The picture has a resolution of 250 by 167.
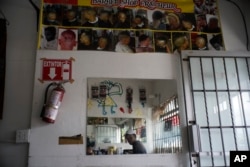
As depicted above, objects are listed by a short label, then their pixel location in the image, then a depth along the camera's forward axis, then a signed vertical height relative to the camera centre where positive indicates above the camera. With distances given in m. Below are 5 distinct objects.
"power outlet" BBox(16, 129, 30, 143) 2.13 +0.11
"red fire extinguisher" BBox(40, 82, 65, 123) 2.15 +0.36
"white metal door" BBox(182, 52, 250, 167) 2.28 +0.39
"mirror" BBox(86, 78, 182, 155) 2.26 +0.29
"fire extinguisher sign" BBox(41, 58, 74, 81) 2.31 +0.68
